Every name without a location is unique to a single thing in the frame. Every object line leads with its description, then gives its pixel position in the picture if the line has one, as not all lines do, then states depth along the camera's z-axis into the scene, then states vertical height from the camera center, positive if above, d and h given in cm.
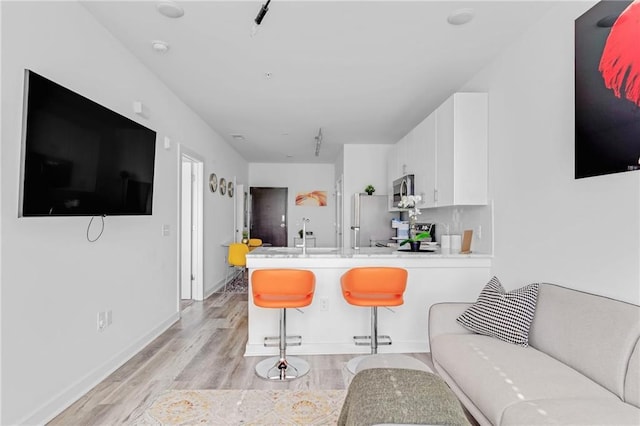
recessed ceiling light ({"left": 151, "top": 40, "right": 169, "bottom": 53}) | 288 +145
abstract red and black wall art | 177 +74
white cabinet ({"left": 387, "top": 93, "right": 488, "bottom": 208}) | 326 +69
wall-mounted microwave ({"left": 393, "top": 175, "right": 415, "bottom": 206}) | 454 +49
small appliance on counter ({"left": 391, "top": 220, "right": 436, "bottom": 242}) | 474 -7
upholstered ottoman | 139 -77
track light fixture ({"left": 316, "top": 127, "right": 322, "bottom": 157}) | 584 +146
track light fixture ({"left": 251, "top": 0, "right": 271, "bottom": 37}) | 224 +136
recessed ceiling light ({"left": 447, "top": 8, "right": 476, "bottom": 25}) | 242 +146
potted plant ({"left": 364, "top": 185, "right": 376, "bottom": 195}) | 641 +59
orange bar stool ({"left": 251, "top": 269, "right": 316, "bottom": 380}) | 274 -54
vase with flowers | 371 +12
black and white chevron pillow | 222 -60
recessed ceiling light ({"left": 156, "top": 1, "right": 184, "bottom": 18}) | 234 +144
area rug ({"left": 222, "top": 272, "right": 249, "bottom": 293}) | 599 -115
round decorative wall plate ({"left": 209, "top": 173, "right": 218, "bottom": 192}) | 571 +65
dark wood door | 916 +18
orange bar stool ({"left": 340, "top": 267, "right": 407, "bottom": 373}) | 280 -50
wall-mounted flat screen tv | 178 +39
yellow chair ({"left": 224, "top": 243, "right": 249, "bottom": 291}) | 577 -54
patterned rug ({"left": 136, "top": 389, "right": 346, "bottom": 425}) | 218 -123
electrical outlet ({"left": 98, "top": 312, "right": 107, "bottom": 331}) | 269 -78
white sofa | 147 -75
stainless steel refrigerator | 621 +3
